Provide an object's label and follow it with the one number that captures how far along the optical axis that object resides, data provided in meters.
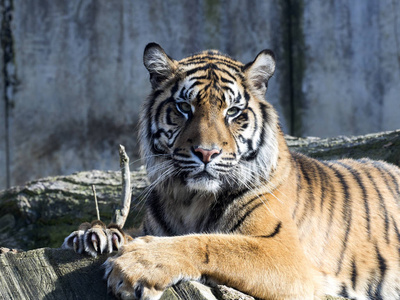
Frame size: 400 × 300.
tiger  4.16
